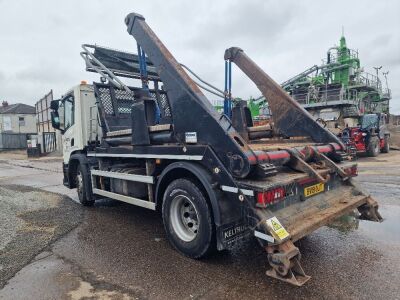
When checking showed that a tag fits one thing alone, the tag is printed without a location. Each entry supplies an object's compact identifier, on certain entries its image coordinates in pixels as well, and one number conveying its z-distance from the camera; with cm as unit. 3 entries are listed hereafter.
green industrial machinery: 2853
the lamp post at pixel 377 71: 3544
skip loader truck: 332
